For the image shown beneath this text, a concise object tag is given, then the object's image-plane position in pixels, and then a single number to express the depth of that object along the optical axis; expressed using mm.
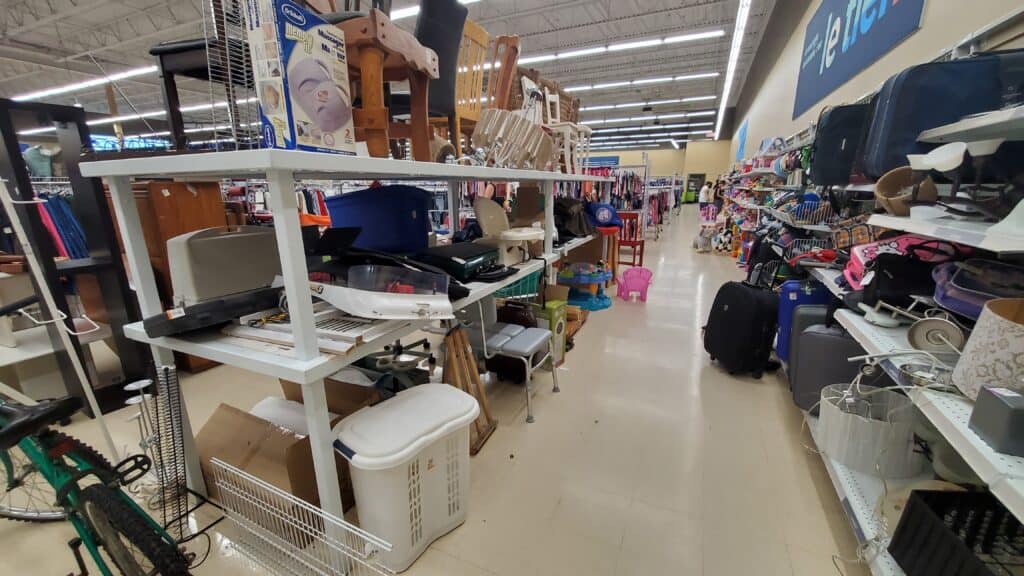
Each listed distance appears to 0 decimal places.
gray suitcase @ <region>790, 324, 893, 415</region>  1888
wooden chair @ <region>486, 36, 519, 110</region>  2801
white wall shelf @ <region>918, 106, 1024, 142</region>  958
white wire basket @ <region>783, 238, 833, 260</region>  3041
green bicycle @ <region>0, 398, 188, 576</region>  975
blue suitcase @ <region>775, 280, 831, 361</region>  2469
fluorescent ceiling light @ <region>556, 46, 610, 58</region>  8785
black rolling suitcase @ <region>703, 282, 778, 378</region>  2719
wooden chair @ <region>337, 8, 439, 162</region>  1245
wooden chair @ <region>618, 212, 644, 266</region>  5664
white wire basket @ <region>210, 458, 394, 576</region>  1212
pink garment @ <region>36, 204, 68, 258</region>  2547
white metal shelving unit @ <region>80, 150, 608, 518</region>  936
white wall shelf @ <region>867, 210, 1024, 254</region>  876
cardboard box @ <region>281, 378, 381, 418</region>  1809
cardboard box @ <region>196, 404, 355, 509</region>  1418
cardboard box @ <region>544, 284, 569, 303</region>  3066
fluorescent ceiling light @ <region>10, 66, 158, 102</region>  8406
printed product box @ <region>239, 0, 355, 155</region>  894
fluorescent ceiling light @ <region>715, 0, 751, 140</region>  5523
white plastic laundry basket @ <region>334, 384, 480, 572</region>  1192
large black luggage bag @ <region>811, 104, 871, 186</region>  2271
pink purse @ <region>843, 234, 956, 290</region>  1534
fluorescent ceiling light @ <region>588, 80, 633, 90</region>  12050
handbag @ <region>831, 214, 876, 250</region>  2344
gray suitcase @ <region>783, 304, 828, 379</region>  2191
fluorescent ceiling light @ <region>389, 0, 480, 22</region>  6451
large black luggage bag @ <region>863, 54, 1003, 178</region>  1373
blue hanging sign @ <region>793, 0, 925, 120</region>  2922
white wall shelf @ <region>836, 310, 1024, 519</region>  728
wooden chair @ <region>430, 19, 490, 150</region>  2473
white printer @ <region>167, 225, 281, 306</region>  1260
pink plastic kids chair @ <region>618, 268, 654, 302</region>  4660
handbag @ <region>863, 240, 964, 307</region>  1521
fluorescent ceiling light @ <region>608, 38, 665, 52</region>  8148
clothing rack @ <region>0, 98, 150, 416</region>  1960
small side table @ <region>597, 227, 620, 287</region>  4329
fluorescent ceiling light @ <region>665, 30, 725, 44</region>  7809
